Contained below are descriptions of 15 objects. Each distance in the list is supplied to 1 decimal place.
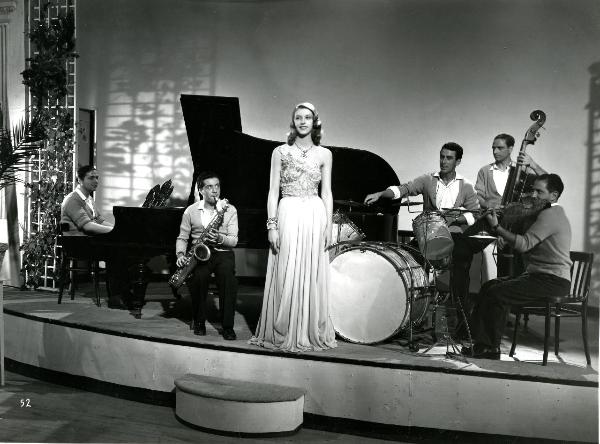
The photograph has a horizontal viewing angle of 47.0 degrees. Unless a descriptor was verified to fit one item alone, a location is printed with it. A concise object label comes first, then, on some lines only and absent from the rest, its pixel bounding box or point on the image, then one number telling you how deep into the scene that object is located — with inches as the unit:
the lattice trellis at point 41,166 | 262.1
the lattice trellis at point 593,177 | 236.7
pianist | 218.4
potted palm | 221.9
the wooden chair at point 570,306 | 163.0
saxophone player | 183.3
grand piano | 201.9
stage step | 155.3
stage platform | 148.6
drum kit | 168.4
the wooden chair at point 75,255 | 226.4
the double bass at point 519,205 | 171.9
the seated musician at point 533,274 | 164.2
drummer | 197.5
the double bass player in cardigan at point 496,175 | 205.9
